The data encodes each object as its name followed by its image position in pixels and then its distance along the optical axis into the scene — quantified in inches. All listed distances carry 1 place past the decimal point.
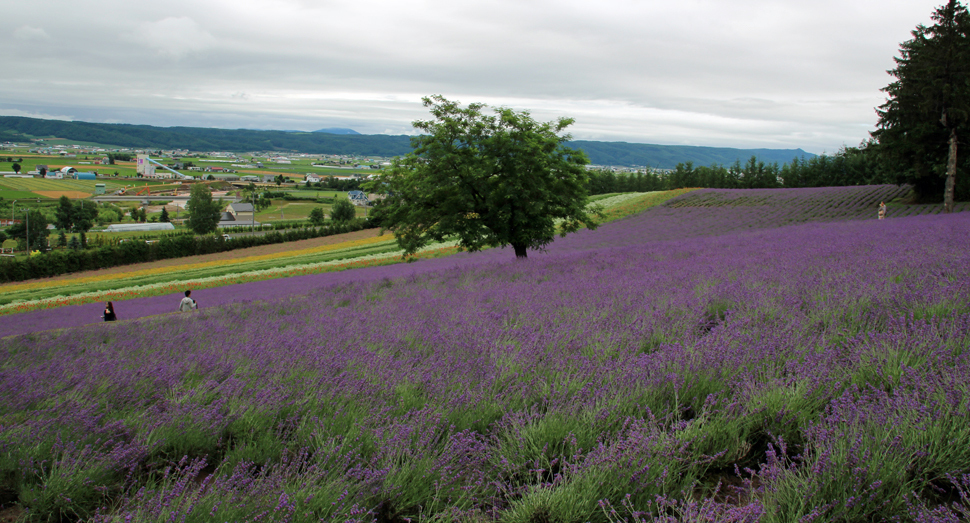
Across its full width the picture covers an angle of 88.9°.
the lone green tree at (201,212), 3809.1
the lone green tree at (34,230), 3040.6
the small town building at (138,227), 4040.4
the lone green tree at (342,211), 3494.1
